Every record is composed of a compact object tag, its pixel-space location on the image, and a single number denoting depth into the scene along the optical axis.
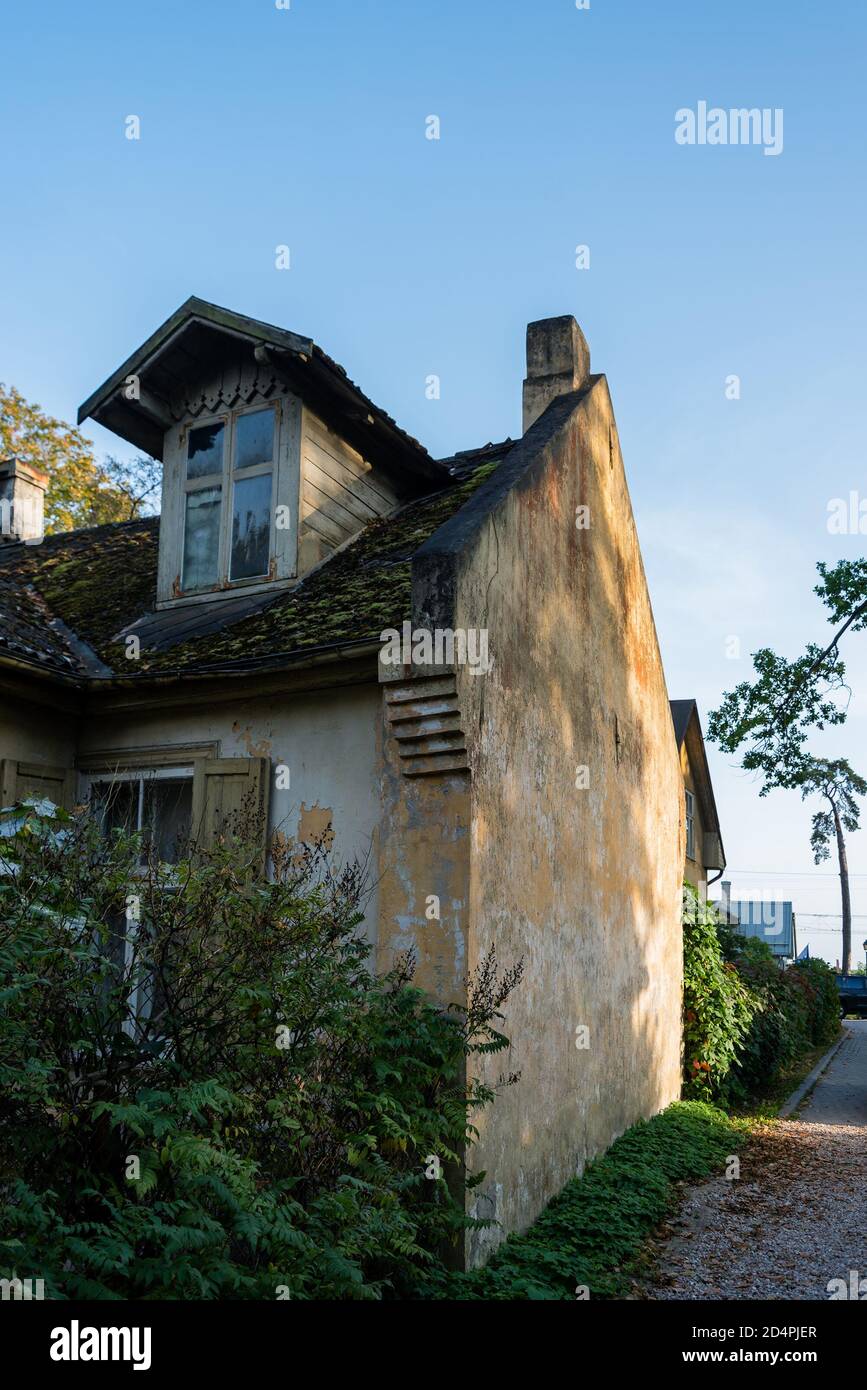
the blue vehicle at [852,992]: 36.03
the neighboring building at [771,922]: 46.44
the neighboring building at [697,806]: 25.19
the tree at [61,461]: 26.05
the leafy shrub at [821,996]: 22.97
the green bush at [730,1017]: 13.48
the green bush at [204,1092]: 3.85
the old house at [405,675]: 6.57
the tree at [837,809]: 46.41
